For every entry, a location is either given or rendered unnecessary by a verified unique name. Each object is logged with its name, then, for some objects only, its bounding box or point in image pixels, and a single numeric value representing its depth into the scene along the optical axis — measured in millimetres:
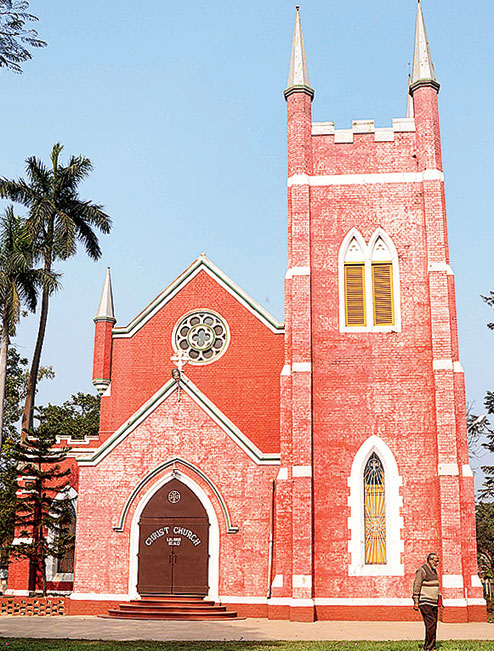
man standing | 14266
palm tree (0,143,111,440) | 35094
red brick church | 21234
